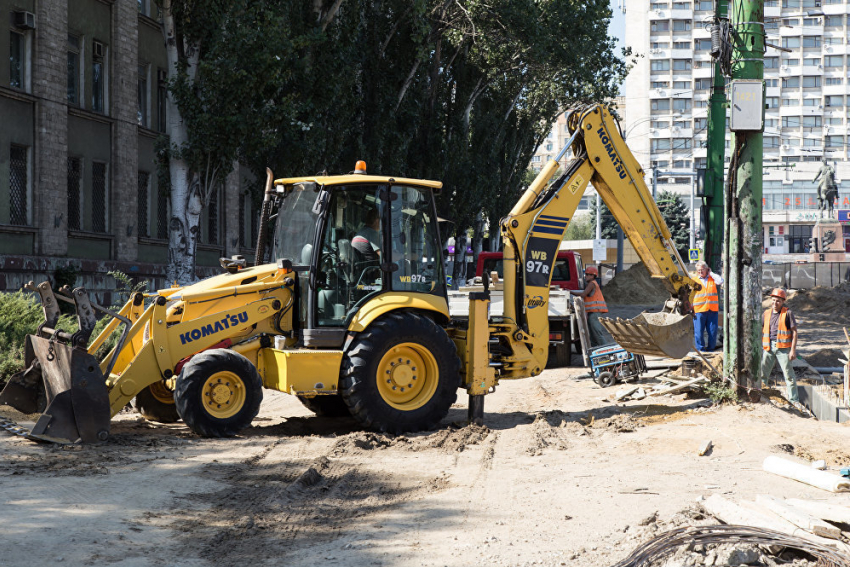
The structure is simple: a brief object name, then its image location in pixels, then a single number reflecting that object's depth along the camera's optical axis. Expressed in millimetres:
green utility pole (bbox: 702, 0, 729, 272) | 18375
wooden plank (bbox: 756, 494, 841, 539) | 5691
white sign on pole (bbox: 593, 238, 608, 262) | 73375
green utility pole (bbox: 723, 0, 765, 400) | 11172
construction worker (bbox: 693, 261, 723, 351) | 17078
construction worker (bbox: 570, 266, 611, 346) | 16297
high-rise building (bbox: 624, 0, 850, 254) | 100562
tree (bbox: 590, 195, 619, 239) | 93188
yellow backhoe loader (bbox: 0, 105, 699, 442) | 9305
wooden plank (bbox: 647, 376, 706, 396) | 12162
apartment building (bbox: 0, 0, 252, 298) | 19641
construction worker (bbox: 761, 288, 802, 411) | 12328
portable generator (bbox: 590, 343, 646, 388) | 14109
